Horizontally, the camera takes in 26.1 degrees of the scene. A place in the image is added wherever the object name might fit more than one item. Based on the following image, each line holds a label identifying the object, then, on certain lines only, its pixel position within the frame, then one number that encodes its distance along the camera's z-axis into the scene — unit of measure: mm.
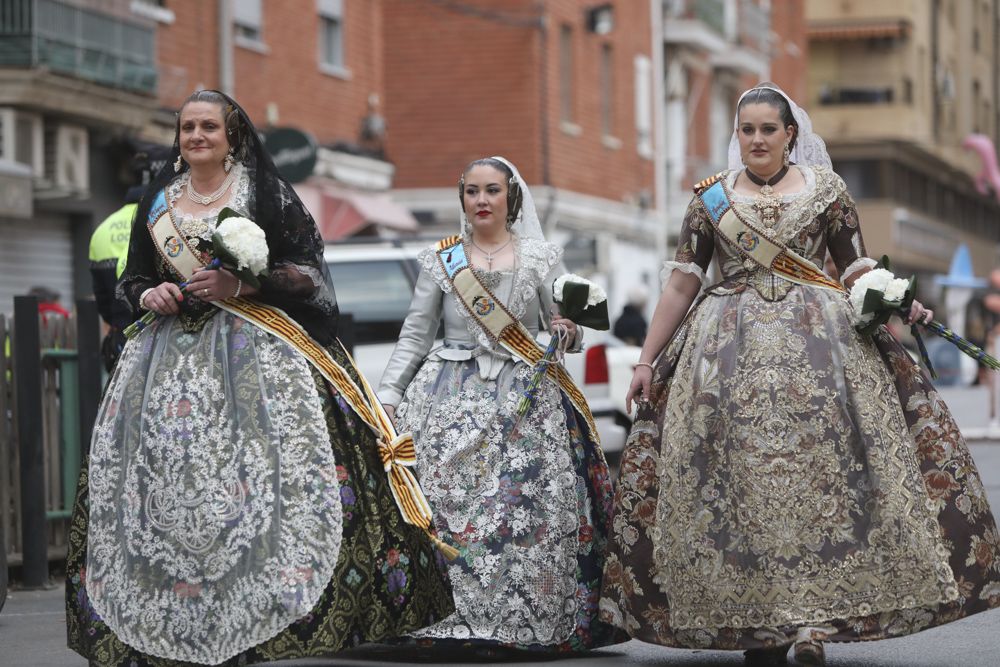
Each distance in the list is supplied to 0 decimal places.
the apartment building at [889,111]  53531
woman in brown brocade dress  6793
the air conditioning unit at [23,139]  19516
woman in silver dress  7469
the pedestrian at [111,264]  9352
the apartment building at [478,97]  31484
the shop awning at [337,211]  25359
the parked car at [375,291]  12938
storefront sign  16719
